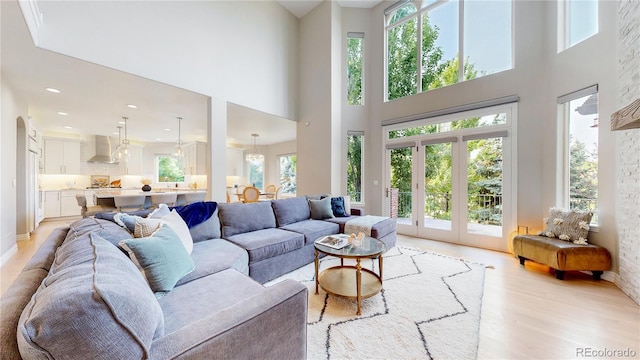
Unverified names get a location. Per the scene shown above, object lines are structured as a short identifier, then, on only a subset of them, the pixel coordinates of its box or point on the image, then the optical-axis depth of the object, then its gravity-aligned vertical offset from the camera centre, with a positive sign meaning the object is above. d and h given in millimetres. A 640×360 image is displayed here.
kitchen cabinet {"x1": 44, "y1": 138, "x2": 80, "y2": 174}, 6547 +585
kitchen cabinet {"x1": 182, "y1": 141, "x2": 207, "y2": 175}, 7855 +639
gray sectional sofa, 650 -482
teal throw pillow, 1410 -520
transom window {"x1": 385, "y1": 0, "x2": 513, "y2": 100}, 3924 +2526
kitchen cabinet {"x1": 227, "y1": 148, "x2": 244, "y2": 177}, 8758 +566
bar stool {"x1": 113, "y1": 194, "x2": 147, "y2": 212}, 3893 -427
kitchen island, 4129 -423
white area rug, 1617 -1167
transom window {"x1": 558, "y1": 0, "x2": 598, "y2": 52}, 2979 +2082
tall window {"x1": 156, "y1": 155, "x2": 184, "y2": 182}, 9102 +303
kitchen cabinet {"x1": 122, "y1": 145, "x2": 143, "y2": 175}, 8145 +491
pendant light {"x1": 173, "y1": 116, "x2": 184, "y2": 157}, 5766 +716
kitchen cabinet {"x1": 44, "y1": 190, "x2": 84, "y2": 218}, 6246 -741
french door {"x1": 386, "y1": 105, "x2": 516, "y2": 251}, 3820 -167
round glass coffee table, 2094 -1019
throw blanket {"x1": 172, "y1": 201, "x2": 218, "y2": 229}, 2449 -379
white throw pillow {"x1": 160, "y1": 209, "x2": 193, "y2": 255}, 1945 -431
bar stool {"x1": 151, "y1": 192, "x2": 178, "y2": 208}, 4436 -413
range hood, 7349 +801
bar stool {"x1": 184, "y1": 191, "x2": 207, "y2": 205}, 4621 -381
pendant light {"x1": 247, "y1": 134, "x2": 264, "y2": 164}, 7916 +741
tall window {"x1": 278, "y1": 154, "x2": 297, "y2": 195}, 9070 +154
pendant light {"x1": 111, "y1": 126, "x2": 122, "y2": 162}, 6605 +685
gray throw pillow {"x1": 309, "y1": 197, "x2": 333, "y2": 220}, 3879 -534
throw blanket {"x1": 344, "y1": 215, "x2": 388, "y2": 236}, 3396 -705
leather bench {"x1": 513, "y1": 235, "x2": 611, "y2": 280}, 2650 -909
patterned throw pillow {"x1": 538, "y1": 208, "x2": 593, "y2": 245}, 2844 -600
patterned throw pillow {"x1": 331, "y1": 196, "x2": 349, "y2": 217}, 4141 -545
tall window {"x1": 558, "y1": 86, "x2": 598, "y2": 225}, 2957 +376
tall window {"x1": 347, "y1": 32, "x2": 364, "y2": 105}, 5492 +2505
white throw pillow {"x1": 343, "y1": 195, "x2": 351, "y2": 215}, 4353 -522
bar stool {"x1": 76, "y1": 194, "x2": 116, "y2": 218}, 3748 -538
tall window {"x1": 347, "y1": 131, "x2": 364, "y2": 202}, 5441 +257
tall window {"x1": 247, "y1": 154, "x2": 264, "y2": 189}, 9578 +158
